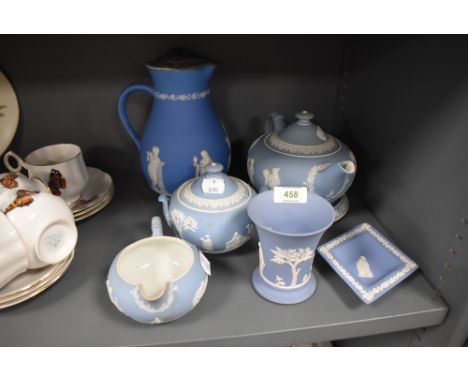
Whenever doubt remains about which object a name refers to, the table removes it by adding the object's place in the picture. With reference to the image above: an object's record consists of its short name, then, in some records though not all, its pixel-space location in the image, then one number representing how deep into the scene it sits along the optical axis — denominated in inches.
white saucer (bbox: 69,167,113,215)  31.7
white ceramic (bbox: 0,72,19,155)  32.4
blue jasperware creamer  21.5
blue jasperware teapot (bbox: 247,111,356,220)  27.2
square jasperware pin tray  24.5
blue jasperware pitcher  28.3
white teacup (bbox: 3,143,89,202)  29.2
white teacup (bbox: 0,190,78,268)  22.6
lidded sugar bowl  25.6
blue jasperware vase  22.4
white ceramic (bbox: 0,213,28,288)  21.8
